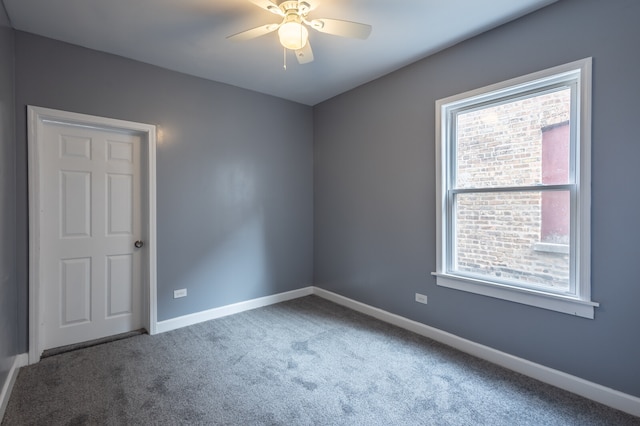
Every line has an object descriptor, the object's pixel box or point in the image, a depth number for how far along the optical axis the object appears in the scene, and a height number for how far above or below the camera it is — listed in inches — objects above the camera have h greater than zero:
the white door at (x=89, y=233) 107.0 -8.7
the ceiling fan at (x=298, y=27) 77.6 +48.2
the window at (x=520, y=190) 83.4 +6.9
